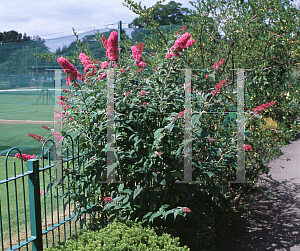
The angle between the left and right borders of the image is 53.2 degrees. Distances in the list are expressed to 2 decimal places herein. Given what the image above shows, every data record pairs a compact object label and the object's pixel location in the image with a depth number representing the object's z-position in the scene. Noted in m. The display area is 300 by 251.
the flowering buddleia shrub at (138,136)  2.95
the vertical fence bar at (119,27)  8.27
